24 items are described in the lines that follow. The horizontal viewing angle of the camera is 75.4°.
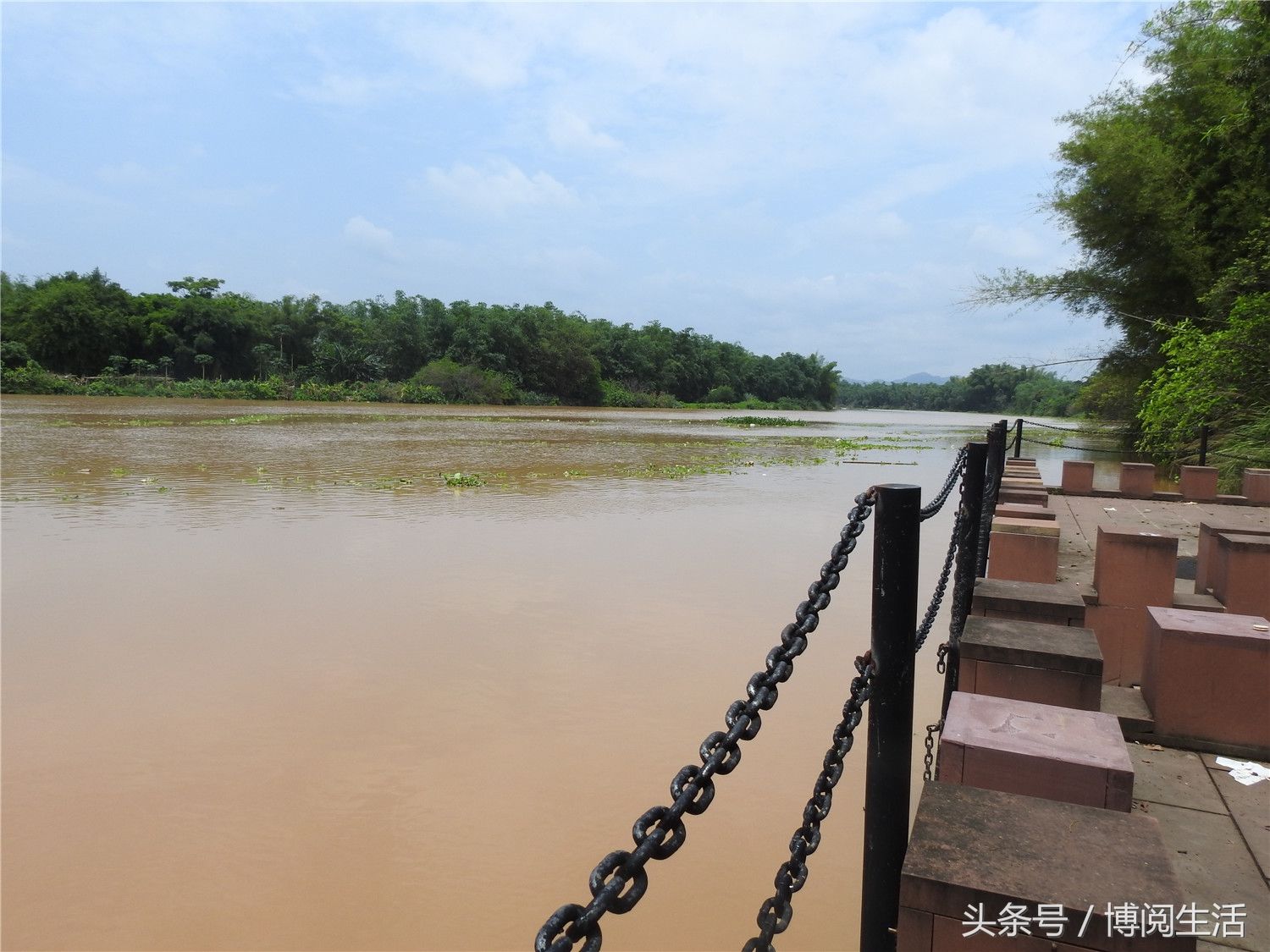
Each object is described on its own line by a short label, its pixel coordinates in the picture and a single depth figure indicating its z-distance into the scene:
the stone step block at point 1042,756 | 1.72
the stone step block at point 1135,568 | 3.56
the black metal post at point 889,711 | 1.63
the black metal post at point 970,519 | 3.65
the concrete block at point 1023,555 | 3.99
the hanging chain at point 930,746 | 3.03
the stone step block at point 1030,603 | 2.89
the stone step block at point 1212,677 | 2.57
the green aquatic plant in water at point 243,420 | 28.96
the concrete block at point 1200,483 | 8.72
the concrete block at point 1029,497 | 6.88
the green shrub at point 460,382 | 58.34
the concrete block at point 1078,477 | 9.64
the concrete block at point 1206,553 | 3.93
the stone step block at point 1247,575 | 3.49
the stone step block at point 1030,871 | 1.24
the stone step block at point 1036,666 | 2.42
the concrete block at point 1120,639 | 3.59
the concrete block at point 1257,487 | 8.18
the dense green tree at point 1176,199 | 11.63
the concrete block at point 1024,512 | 4.72
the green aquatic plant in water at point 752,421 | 45.81
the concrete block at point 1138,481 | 9.19
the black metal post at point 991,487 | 5.68
